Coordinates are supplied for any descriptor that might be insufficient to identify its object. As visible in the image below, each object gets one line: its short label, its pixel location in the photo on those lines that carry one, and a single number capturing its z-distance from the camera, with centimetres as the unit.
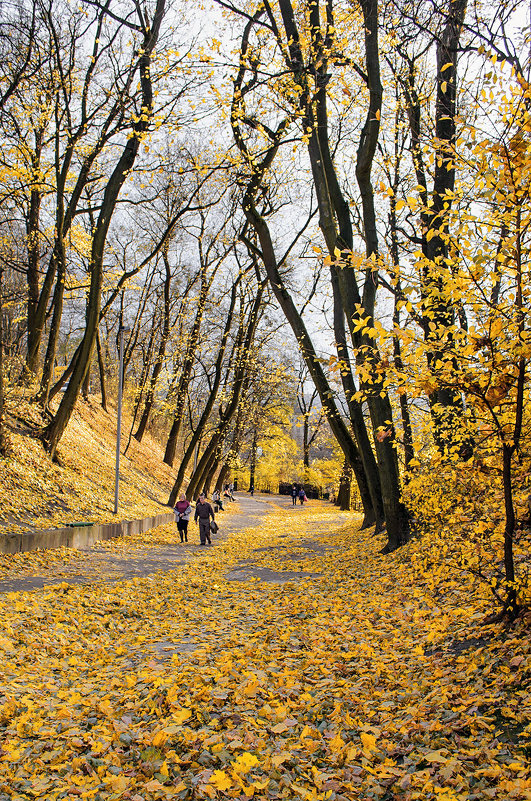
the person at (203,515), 1520
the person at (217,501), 2744
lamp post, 1574
